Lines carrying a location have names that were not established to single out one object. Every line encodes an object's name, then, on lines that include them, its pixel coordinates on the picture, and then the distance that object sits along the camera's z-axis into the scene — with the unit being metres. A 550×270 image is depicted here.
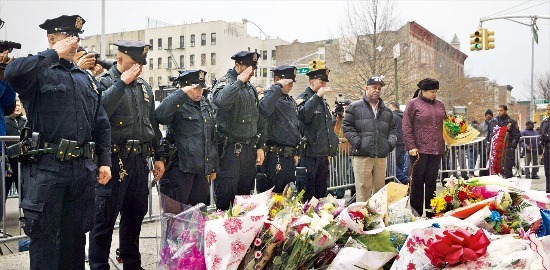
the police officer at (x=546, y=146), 10.58
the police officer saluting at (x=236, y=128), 5.75
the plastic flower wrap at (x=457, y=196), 4.31
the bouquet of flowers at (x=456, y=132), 8.23
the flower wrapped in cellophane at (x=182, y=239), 3.08
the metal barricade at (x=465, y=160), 12.50
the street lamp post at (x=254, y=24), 30.98
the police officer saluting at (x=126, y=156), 4.46
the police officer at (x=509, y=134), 13.28
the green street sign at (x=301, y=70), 16.30
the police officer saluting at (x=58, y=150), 3.59
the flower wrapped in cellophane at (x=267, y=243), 2.96
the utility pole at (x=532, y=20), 22.12
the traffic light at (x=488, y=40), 23.02
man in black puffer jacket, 7.89
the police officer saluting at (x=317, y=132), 7.20
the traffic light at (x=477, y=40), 23.00
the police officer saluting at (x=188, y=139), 5.16
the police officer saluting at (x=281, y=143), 6.73
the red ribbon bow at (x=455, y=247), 2.71
